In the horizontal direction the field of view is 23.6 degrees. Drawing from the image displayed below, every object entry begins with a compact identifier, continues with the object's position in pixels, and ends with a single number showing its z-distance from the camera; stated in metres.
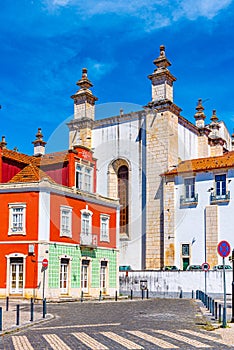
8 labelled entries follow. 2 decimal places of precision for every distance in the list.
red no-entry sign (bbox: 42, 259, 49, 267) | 31.34
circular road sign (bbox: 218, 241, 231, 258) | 18.02
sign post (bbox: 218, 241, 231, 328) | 18.02
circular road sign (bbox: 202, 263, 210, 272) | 37.66
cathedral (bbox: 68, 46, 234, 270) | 44.03
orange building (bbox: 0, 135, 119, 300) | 32.62
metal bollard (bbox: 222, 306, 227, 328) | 16.91
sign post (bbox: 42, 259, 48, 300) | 31.27
